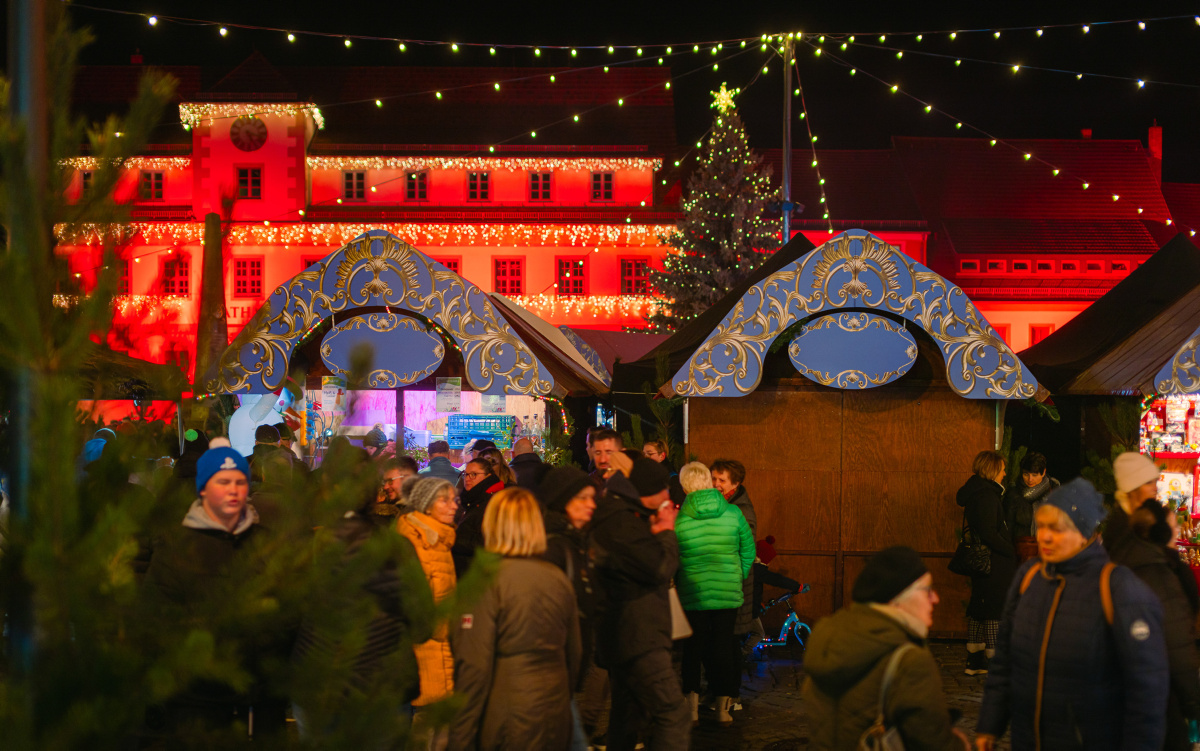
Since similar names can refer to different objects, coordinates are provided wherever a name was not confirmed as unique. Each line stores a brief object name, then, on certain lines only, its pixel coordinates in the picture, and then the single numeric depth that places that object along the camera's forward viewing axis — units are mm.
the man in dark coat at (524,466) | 8245
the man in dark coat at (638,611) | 5516
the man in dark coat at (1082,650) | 3734
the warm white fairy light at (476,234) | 32094
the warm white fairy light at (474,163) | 32500
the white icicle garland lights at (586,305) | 32469
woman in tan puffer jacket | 5113
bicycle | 9500
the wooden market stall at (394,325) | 9570
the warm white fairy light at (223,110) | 31453
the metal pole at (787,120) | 17969
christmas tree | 26312
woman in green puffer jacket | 6965
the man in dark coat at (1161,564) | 4117
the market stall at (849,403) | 9406
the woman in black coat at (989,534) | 8609
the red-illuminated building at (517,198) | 32094
